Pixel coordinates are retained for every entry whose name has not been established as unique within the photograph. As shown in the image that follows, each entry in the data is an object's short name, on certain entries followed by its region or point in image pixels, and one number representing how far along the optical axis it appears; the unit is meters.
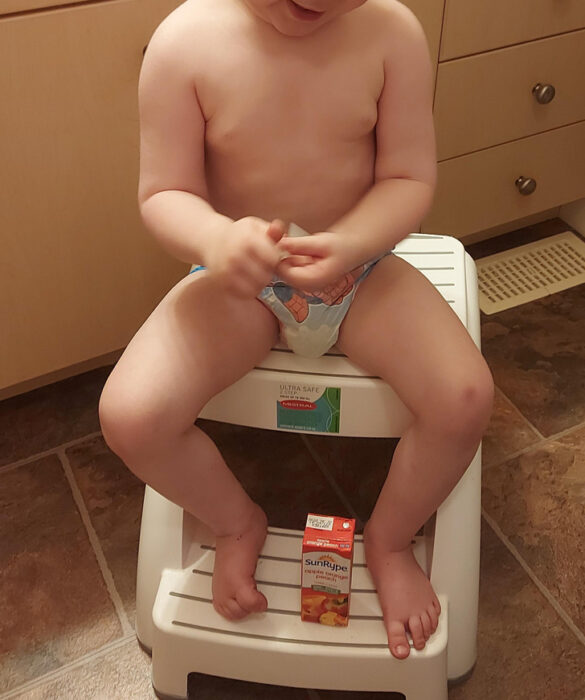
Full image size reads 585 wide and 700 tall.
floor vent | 1.40
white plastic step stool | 0.81
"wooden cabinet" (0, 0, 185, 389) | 0.88
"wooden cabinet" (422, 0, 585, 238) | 1.14
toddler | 0.75
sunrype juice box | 0.75
